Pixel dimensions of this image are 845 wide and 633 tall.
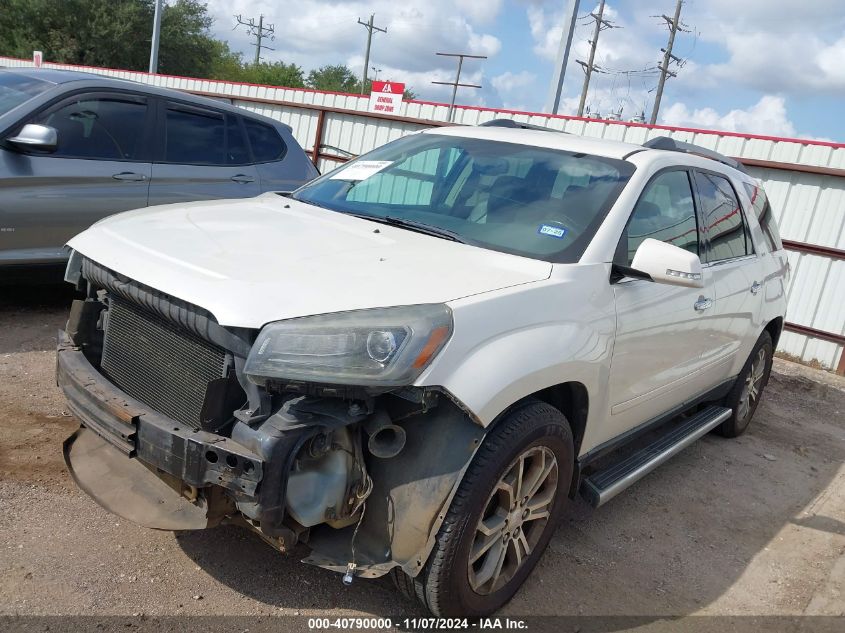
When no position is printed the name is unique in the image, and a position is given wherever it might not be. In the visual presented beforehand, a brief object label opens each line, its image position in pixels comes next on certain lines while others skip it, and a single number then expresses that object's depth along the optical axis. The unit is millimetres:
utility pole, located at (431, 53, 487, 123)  21850
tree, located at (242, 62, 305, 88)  74062
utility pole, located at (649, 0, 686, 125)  40594
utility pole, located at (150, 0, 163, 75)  23125
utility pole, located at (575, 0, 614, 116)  37562
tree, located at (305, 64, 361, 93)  86812
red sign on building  13594
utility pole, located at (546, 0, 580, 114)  12180
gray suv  4938
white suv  2260
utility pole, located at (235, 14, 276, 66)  69088
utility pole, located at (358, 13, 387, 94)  57619
